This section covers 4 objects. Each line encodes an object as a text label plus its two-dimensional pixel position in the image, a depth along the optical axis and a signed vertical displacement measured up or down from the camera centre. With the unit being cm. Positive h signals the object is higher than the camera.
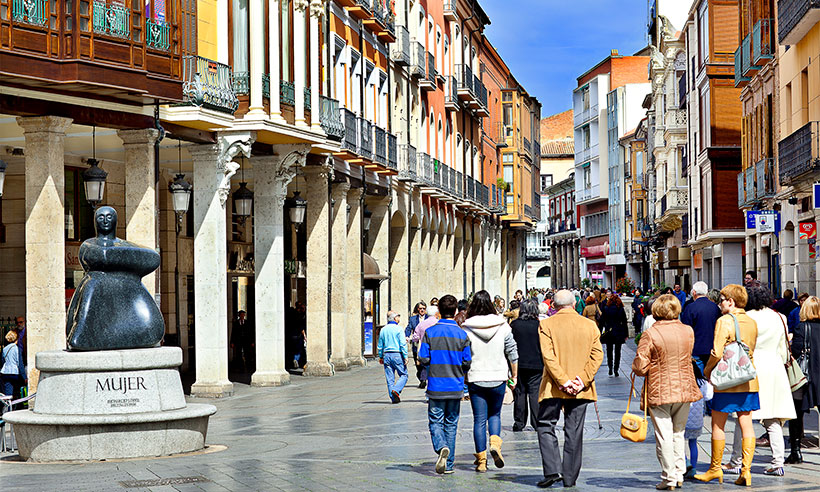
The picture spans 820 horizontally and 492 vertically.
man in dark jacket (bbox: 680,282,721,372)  1434 -67
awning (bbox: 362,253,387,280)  3266 +2
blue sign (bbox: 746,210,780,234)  3117 +111
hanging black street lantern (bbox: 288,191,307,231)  2673 +128
